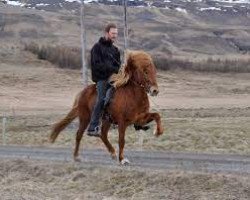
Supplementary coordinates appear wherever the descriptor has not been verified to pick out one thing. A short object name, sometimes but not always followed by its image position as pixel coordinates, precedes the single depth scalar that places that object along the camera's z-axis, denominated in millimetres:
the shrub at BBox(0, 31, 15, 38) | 103031
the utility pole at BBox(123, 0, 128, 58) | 36009
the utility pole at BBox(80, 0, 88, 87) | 35656
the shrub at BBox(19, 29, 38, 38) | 105688
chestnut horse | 15047
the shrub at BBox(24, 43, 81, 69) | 72750
